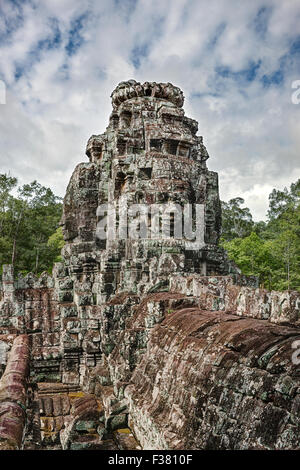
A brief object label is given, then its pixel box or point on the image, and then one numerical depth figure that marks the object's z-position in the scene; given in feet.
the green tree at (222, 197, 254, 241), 157.48
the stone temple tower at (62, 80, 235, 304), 30.91
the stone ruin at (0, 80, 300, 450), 11.23
